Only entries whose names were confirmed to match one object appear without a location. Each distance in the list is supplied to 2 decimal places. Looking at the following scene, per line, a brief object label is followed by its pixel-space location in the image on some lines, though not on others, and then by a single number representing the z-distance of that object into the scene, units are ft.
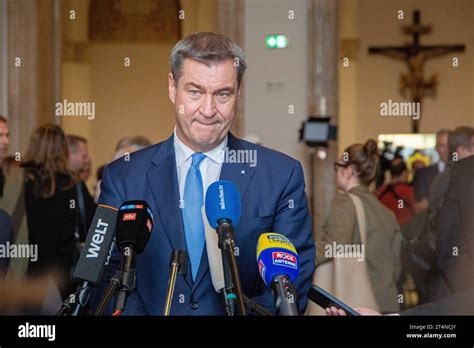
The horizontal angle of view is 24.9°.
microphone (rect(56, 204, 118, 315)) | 6.00
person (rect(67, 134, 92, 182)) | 17.92
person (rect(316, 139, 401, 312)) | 15.61
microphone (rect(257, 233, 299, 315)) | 5.55
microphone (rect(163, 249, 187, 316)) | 6.08
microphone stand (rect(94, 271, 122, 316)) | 5.75
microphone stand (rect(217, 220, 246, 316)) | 5.84
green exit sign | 24.41
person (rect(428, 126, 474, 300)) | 13.52
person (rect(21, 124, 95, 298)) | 15.17
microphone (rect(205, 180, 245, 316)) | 5.91
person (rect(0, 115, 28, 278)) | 13.43
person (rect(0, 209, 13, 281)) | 10.66
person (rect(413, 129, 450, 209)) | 21.04
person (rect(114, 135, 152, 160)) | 15.60
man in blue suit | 7.95
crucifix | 29.19
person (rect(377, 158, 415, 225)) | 20.03
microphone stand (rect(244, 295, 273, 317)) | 6.16
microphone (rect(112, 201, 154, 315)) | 5.95
